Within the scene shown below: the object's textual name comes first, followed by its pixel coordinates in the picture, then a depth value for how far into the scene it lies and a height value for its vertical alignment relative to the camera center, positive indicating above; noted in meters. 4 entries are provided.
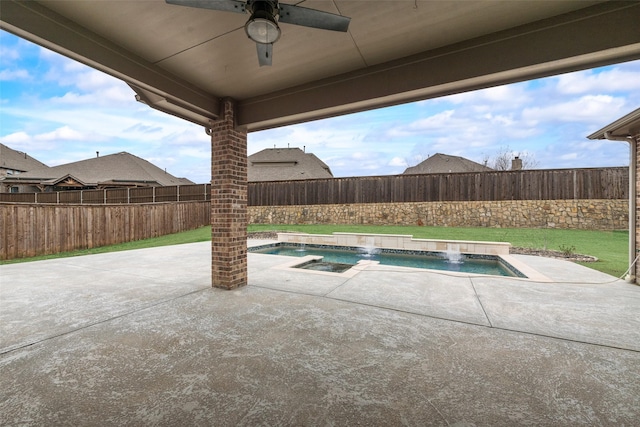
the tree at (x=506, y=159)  24.05 +4.64
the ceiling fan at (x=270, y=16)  1.75 +1.33
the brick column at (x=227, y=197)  3.96 +0.23
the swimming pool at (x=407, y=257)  7.09 -1.52
